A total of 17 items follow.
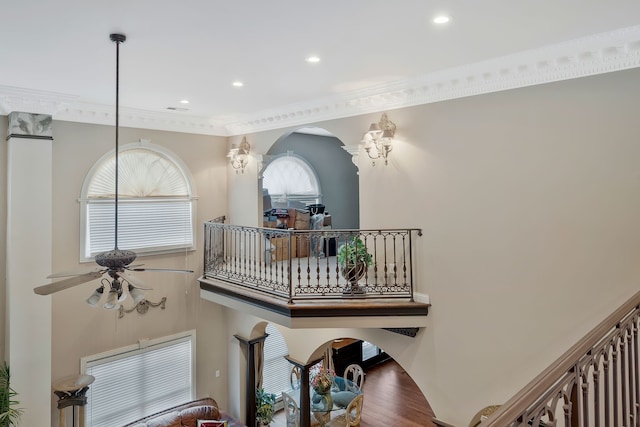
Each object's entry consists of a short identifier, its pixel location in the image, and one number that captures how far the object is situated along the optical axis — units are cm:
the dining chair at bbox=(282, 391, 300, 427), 619
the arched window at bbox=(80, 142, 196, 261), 570
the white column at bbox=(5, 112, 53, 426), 473
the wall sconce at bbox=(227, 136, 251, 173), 664
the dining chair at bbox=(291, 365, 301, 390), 613
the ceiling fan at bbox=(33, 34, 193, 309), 283
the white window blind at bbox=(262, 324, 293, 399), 786
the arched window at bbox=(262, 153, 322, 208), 813
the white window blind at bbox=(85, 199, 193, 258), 574
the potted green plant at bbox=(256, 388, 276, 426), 684
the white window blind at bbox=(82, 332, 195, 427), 579
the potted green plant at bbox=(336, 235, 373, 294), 466
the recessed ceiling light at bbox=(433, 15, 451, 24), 287
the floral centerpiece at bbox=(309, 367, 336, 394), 613
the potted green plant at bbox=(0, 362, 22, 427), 436
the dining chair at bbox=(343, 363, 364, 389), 812
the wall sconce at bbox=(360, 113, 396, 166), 477
